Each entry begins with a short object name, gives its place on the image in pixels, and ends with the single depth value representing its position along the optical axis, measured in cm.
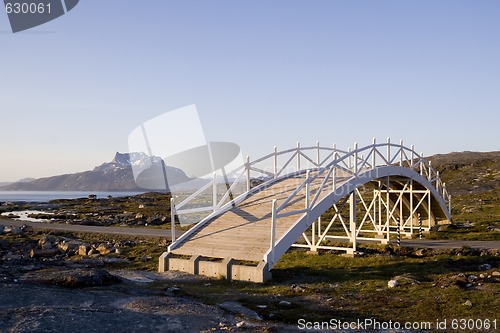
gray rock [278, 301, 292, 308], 1352
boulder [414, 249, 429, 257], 2383
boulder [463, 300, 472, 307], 1300
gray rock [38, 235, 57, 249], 2957
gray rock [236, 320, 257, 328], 1054
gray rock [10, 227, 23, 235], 3939
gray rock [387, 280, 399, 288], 1599
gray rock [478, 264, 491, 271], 1957
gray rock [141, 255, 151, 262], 2420
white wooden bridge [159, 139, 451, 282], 1806
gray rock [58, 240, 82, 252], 2881
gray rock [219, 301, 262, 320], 1208
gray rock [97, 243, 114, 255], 2749
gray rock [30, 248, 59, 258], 2706
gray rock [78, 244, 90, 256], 2779
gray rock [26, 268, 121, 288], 1468
